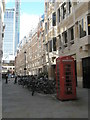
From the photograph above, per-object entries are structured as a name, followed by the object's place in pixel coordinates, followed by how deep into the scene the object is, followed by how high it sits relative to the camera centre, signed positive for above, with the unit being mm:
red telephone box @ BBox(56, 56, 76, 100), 7494 -728
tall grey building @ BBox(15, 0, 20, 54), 94453 +38026
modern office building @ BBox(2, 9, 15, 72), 90979 +25983
